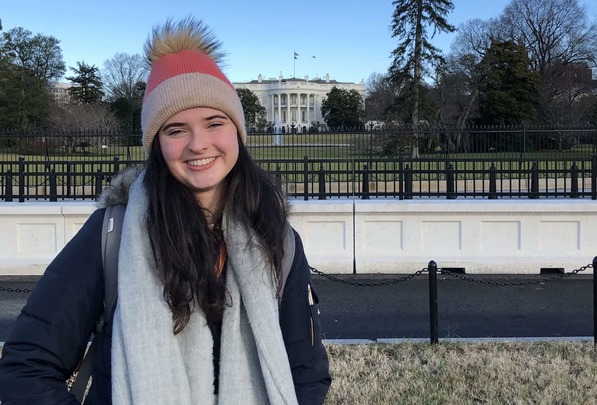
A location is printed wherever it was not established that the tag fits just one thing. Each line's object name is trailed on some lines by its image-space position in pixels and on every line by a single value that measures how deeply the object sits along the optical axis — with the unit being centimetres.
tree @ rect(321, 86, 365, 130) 6912
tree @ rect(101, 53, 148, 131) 5161
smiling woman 176
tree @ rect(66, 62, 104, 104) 6269
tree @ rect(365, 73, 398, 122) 4378
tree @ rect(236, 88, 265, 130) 7934
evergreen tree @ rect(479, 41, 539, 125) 4666
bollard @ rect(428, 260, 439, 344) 605
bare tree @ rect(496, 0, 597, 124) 6078
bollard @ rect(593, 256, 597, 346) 599
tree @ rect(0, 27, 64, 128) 4216
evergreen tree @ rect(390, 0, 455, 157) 4209
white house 11962
